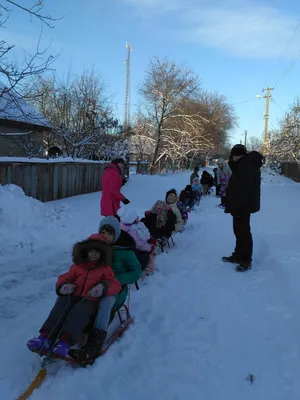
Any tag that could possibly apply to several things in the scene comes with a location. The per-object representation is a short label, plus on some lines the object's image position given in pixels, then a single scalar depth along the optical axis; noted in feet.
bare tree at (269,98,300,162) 68.10
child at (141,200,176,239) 23.01
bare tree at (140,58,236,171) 106.32
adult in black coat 18.66
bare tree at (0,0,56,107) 21.40
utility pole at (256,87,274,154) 157.45
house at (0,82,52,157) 54.49
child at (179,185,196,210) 38.75
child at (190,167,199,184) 52.41
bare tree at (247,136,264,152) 349.68
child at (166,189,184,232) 24.14
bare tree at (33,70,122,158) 62.90
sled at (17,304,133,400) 9.09
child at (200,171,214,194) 59.06
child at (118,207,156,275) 17.01
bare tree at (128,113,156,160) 113.09
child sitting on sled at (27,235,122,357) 10.09
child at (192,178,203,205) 46.26
